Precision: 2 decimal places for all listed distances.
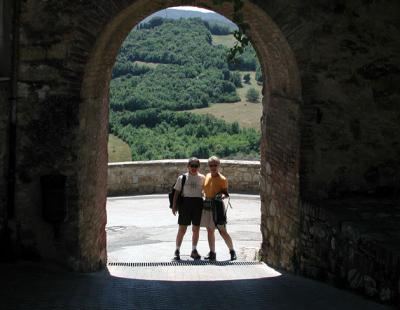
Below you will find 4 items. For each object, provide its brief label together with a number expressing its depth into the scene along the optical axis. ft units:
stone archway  24.32
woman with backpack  31.09
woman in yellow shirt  31.07
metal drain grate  28.78
